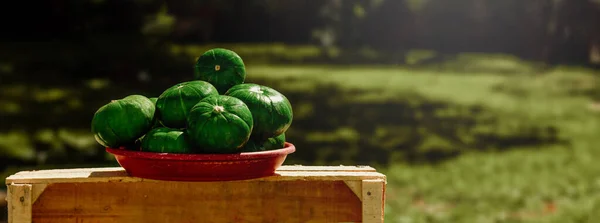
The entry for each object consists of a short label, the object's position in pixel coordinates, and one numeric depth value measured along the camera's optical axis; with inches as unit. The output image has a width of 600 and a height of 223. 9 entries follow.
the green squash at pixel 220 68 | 142.7
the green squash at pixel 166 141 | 122.1
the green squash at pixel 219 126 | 120.8
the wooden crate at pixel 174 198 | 130.7
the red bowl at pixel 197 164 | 119.9
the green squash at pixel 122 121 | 126.0
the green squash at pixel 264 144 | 129.2
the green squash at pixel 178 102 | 129.5
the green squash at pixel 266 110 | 130.6
